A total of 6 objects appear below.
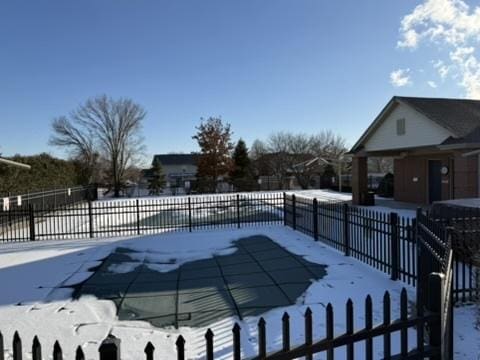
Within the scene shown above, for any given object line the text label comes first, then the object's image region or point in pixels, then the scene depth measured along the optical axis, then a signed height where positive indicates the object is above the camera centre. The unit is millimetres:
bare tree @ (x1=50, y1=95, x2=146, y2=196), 35000 +4023
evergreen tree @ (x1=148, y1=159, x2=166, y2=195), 38656 -95
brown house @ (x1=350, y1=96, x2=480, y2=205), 13312 +1140
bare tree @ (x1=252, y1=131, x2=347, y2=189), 37125 +2280
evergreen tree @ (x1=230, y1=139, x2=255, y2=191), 36794 +1320
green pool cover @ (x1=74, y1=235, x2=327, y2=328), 4832 -1812
